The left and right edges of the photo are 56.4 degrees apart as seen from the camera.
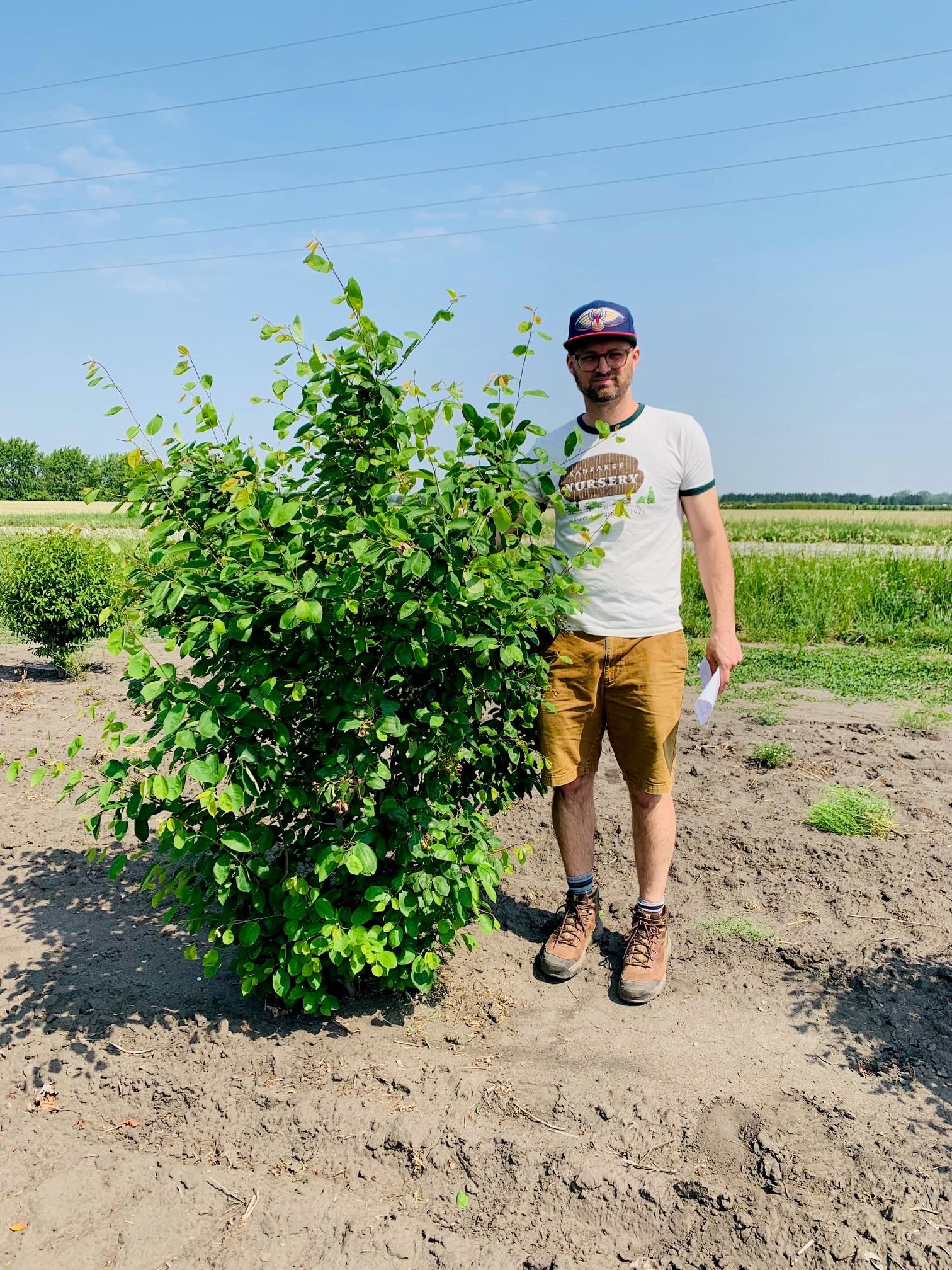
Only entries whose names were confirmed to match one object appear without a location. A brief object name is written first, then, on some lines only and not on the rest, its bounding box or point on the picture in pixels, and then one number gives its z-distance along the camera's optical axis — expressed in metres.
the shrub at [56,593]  7.16
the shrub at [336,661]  2.22
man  2.90
